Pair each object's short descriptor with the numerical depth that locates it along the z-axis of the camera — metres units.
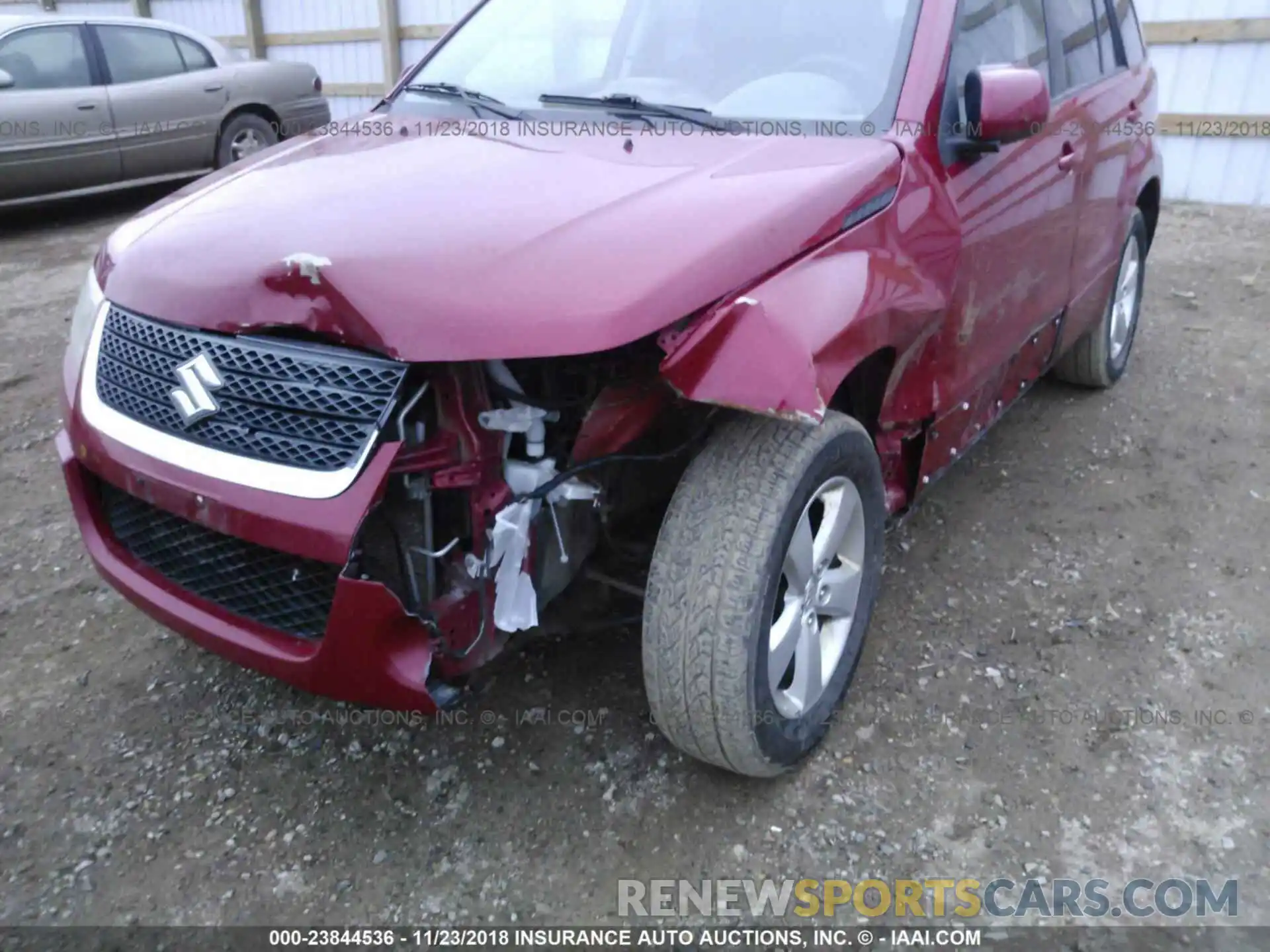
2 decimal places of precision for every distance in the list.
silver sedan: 7.28
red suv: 1.77
